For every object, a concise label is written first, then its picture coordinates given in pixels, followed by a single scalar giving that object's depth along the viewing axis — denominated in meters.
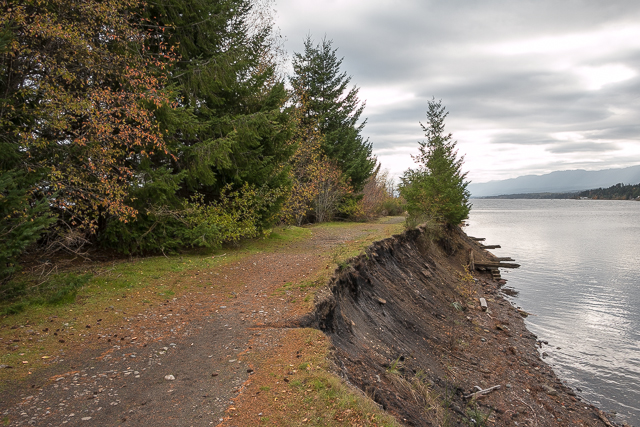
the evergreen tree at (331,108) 28.81
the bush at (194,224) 10.55
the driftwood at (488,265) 26.83
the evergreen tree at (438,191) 26.20
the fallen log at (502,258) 30.46
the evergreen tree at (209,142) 10.70
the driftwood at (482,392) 8.41
